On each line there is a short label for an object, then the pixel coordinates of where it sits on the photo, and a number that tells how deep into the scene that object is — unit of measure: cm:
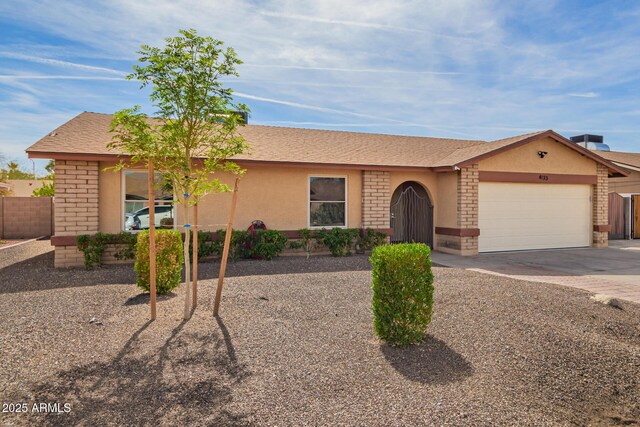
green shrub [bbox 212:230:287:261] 1133
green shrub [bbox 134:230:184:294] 719
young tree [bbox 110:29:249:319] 560
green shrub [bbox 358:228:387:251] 1303
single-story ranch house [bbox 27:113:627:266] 1064
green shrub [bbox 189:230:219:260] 1105
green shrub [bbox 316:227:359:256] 1239
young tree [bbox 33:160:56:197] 2134
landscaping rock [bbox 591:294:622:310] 661
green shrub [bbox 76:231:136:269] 1014
